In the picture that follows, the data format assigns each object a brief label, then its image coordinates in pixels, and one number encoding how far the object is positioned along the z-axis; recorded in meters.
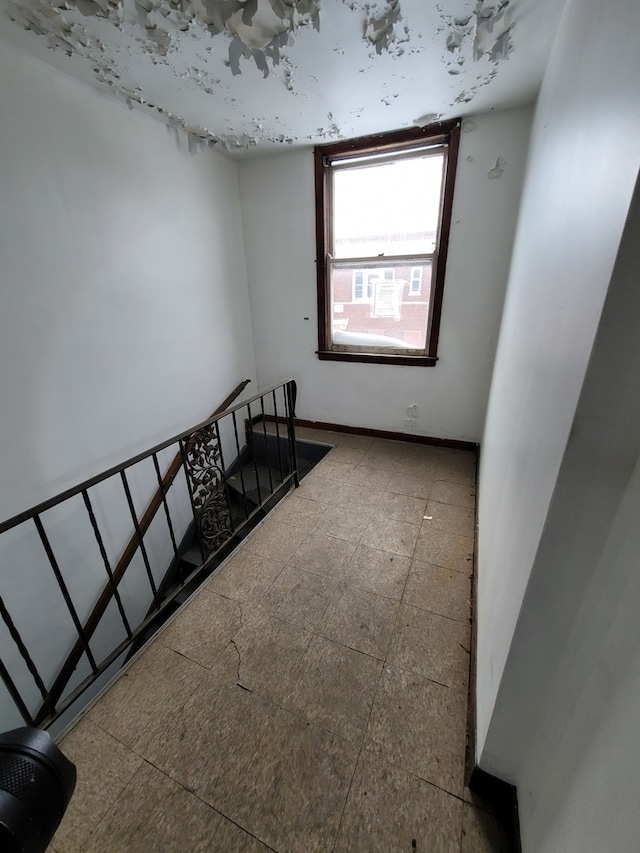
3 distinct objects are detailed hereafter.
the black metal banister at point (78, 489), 0.96
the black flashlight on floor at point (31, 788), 0.32
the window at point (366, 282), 2.75
